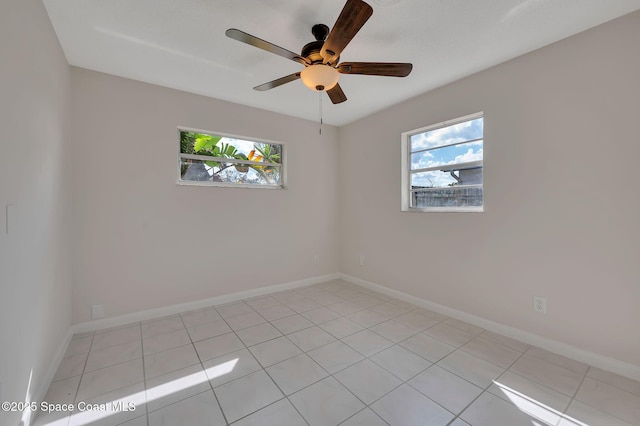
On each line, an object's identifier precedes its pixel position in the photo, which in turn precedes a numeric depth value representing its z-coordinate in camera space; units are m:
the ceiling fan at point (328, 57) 1.45
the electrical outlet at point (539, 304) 2.22
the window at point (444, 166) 2.73
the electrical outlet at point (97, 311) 2.56
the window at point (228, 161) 3.11
